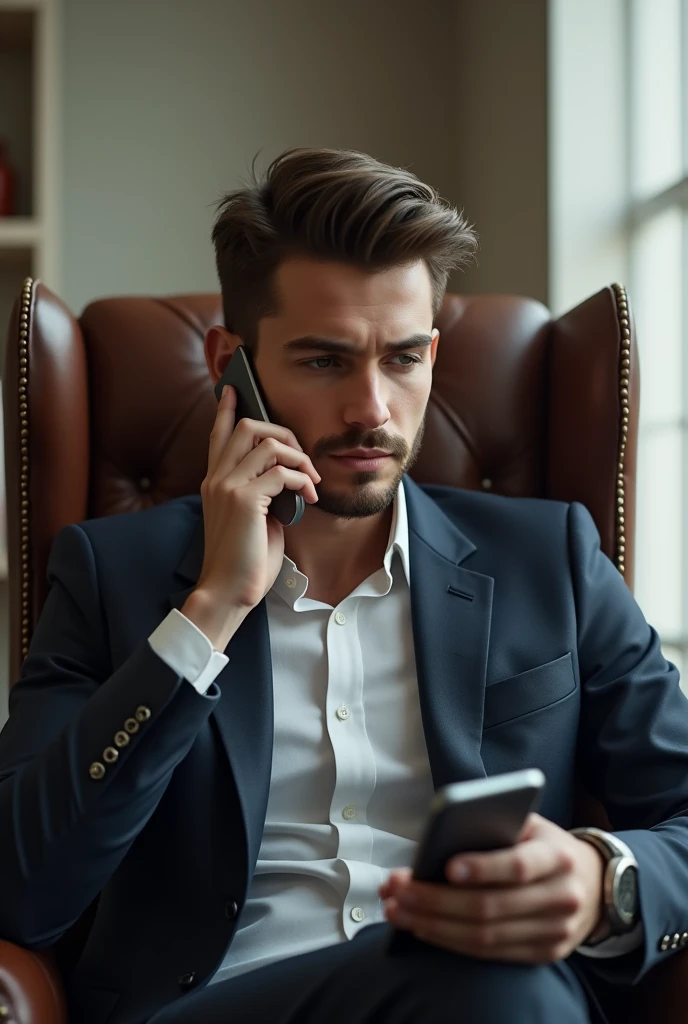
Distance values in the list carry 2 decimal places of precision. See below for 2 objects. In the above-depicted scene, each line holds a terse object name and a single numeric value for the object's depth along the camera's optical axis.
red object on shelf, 2.63
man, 1.17
